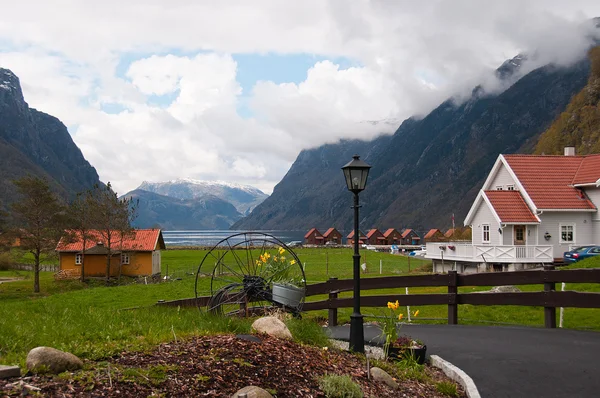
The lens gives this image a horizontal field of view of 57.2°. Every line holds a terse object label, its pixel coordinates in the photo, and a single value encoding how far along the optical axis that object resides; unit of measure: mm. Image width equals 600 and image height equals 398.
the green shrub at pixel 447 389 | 7817
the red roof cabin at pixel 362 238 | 115144
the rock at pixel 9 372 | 5136
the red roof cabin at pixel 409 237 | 121388
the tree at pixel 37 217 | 44844
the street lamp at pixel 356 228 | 9406
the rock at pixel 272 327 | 8375
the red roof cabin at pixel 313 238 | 117125
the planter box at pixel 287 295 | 10648
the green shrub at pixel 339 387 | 6355
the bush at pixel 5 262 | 64113
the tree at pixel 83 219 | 51156
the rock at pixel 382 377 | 7602
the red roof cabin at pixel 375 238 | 117438
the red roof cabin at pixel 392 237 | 117812
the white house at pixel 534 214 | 37344
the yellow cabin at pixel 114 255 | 53312
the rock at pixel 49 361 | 5348
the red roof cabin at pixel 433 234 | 98400
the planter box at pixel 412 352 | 9094
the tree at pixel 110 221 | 52062
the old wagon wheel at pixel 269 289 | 10578
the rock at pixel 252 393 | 5416
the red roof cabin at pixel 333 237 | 115875
